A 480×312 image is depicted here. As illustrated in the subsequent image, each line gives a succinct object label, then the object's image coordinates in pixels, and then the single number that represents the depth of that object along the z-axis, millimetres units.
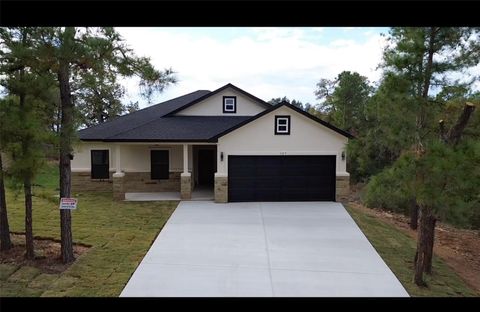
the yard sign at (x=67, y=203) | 9000
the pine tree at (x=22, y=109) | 8398
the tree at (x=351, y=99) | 28920
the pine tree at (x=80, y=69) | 8008
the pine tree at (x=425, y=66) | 8867
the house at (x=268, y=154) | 16422
